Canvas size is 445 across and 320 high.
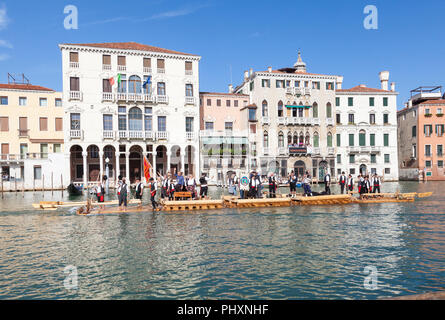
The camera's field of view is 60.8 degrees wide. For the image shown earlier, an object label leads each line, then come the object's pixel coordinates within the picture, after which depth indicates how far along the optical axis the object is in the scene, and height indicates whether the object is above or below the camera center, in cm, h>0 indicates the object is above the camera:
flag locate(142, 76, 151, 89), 4238 +1006
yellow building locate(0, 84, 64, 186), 4444 +558
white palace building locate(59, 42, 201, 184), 4347 +737
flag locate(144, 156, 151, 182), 2111 +6
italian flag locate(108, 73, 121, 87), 4200 +1037
